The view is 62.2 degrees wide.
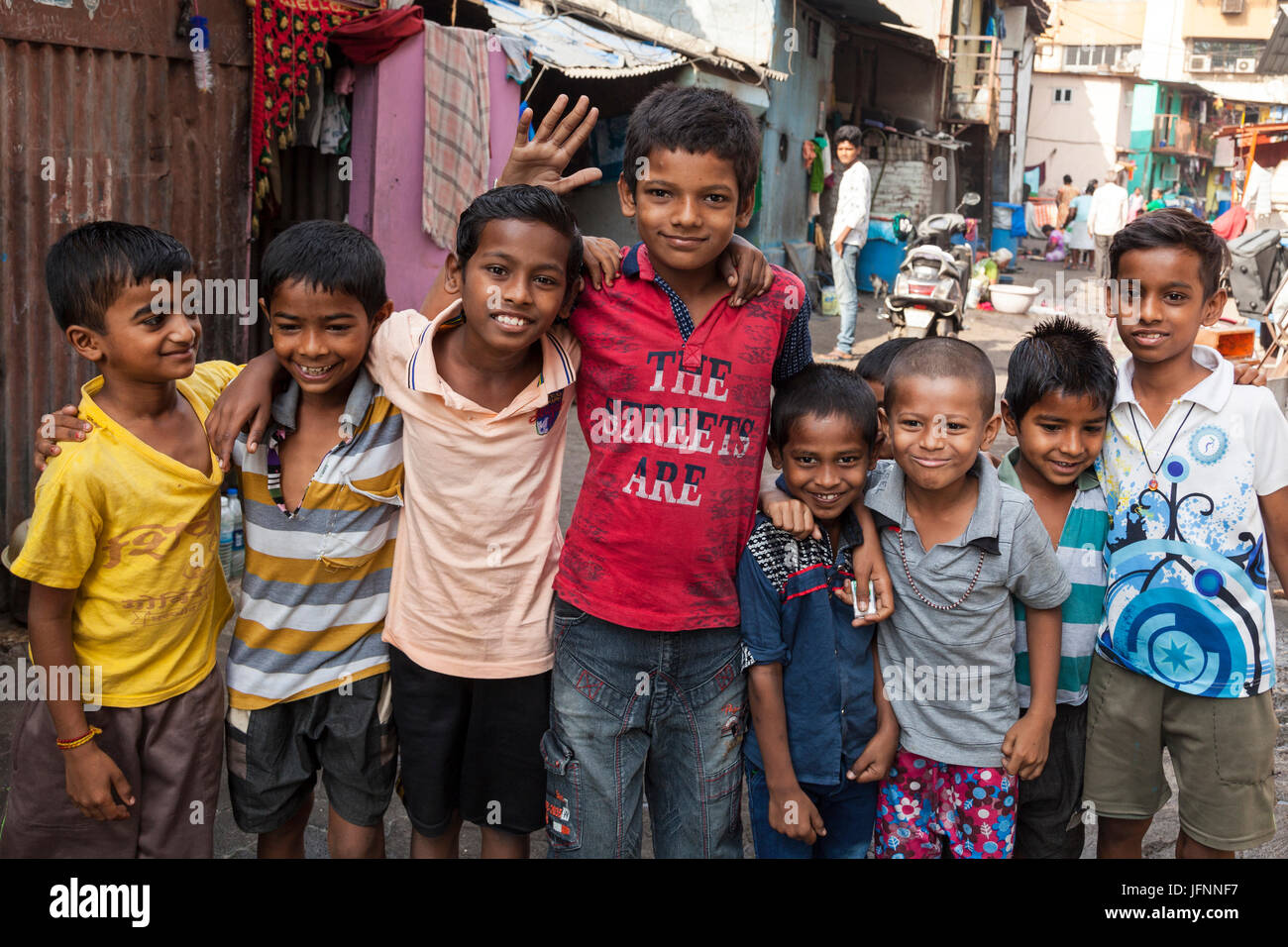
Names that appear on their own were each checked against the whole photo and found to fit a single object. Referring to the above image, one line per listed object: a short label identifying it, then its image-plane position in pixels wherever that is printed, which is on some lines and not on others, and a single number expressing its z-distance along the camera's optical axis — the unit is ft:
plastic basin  46.39
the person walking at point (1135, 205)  65.36
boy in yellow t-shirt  6.53
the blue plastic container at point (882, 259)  52.34
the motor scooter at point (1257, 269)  32.78
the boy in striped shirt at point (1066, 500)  7.34
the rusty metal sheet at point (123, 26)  12.39
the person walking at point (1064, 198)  87.92
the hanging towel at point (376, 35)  17.46
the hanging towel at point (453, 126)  19.62
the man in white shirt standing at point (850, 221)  35.58
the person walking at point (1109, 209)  60.18
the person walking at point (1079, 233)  78.07
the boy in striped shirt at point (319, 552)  6.88
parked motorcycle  33.09
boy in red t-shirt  6.64
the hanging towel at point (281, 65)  15.64
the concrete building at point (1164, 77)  117.60
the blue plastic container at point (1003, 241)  77.66
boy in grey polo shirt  6.91
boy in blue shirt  6.80
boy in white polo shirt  7.13
